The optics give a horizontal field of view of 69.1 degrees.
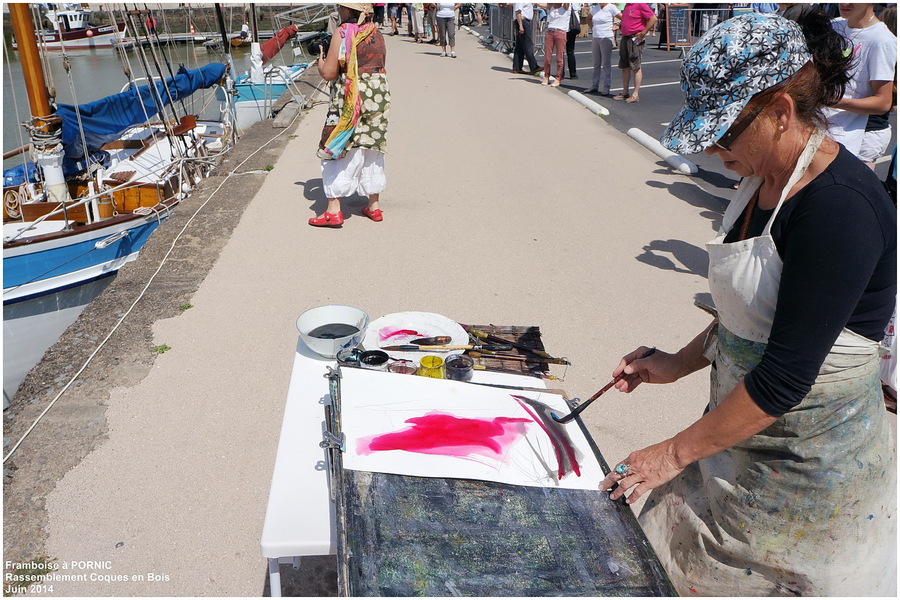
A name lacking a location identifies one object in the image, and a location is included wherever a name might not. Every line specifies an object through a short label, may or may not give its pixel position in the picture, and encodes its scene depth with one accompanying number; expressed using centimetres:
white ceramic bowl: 232
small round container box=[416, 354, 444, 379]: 216
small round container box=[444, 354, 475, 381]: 217
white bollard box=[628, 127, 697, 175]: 746
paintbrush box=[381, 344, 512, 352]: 237
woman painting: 127
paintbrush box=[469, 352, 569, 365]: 239
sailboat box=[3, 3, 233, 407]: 692
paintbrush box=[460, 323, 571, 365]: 243
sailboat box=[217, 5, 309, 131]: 1299
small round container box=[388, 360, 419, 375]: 219
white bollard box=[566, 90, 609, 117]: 1062
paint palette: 245
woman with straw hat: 499
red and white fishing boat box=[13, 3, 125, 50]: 2995
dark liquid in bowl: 242
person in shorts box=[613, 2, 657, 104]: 1028
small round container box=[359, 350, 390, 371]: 220
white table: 164
